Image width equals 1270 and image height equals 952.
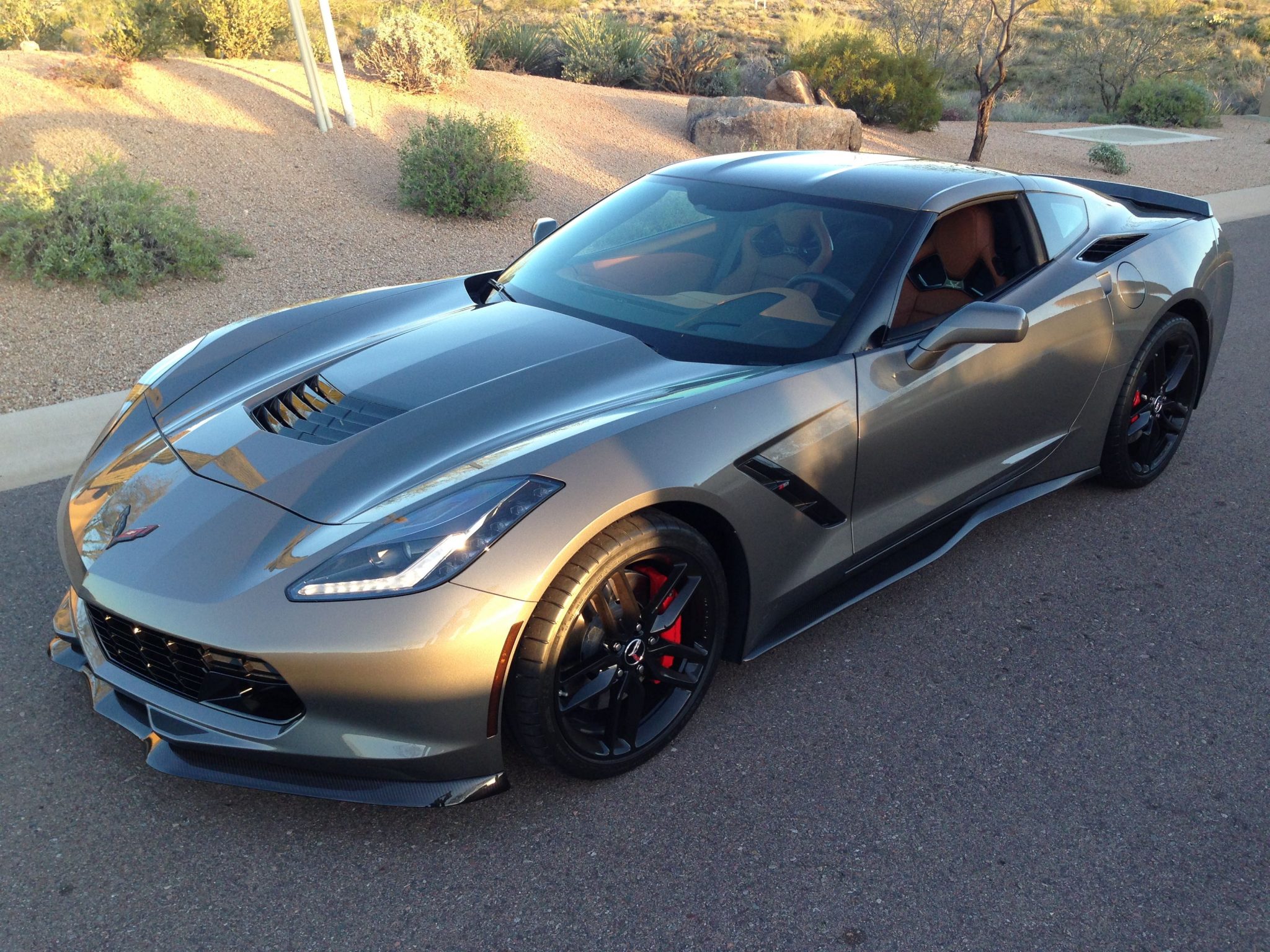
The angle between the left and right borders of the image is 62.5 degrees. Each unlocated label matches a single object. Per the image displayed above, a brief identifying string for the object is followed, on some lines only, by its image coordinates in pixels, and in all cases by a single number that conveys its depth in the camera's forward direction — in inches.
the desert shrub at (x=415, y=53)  474.9
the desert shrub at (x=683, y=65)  626.5
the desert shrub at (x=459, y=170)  373.1
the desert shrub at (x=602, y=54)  609.6
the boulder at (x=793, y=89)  590.6
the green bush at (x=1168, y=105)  801.6
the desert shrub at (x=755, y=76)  652.1
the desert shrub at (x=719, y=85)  631.2
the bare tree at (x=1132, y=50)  967.6
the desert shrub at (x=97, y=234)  283.3
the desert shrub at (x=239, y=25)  470.6
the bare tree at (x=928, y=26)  924.0
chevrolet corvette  94.1
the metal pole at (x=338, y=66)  405.1
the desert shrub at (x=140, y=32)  437.4
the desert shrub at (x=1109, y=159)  583.2
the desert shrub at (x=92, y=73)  407.5
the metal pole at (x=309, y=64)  398.0
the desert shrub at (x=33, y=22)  572.1
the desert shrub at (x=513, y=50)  595.5
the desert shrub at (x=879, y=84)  621.3
